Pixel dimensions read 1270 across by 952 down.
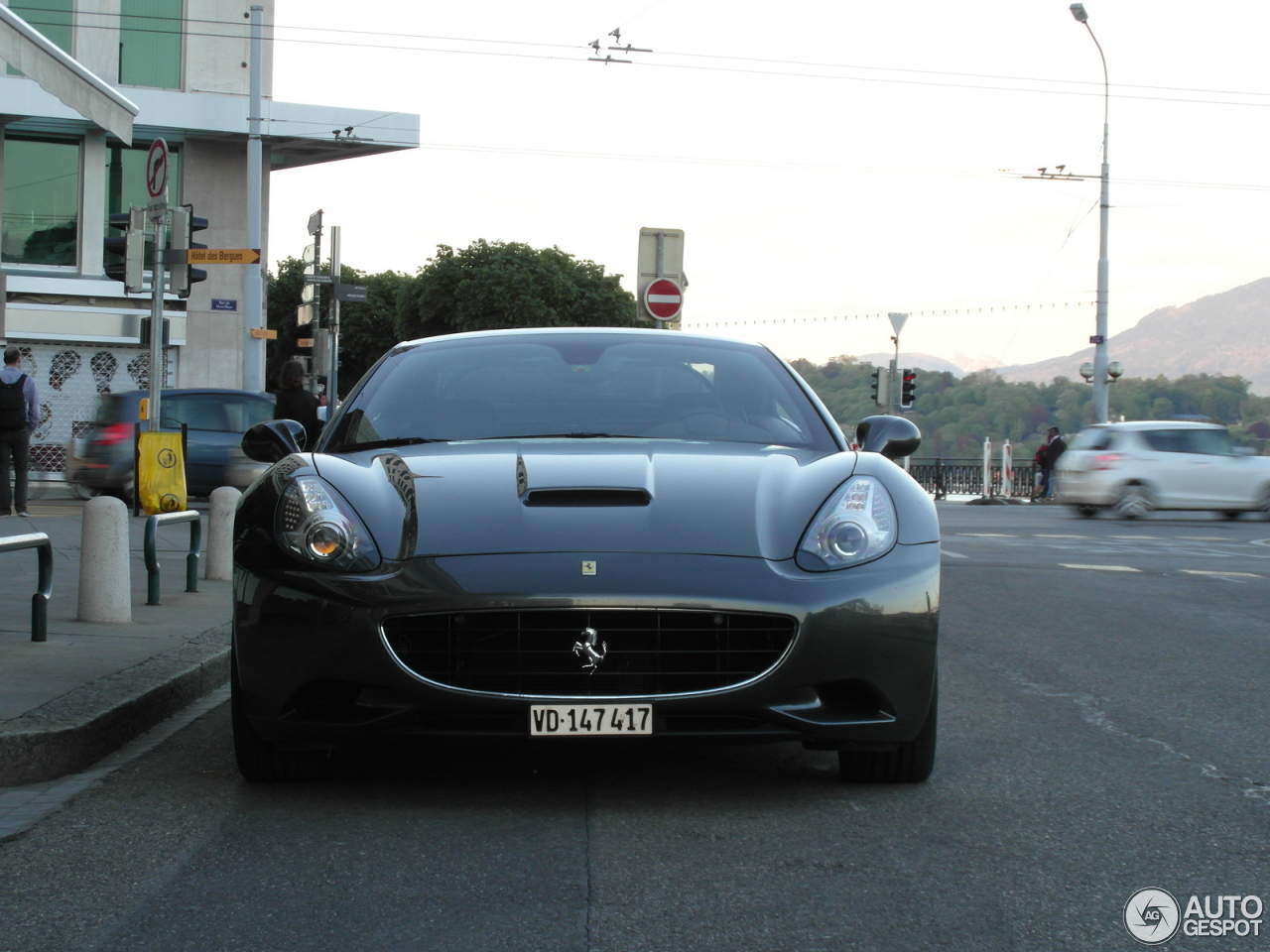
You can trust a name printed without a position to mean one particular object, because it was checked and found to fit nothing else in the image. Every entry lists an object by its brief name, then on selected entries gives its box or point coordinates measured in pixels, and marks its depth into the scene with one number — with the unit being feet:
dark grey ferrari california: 12.82
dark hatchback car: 59.62
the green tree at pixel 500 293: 216.74
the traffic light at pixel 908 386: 113.19
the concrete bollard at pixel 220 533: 32.27
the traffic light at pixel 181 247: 45.29
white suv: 79.15
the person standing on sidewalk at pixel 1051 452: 118.42
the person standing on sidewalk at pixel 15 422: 52.26
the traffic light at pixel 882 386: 102.90
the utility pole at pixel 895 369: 100.22
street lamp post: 120.26
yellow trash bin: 47.06
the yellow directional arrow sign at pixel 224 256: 48.91
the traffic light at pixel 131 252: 44.62
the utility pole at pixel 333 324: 83.15
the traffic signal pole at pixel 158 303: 42.68
